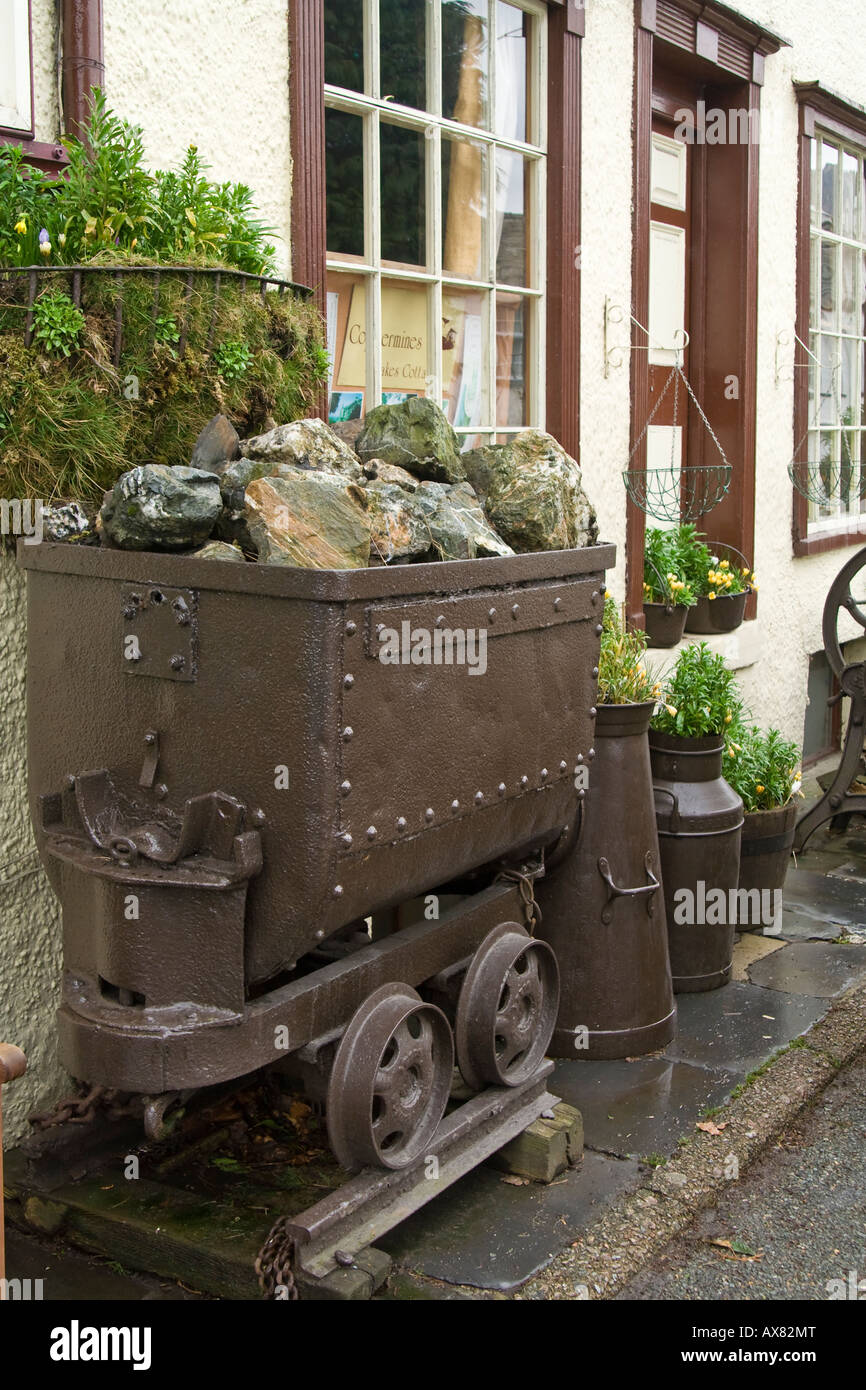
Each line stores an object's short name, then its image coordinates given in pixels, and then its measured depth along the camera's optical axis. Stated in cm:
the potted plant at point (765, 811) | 491
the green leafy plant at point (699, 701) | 448
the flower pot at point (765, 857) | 489
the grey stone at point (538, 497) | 311
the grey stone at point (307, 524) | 253
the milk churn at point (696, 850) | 433
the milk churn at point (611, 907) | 377
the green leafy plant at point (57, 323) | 267
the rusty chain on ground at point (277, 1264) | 256
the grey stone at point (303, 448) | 280
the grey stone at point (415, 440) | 311
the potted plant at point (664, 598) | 573
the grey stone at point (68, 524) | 273
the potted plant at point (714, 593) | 604
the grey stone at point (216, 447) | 279
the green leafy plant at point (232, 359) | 289
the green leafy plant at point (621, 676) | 389
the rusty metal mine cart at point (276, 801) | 241
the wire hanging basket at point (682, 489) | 599
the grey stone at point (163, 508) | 254
